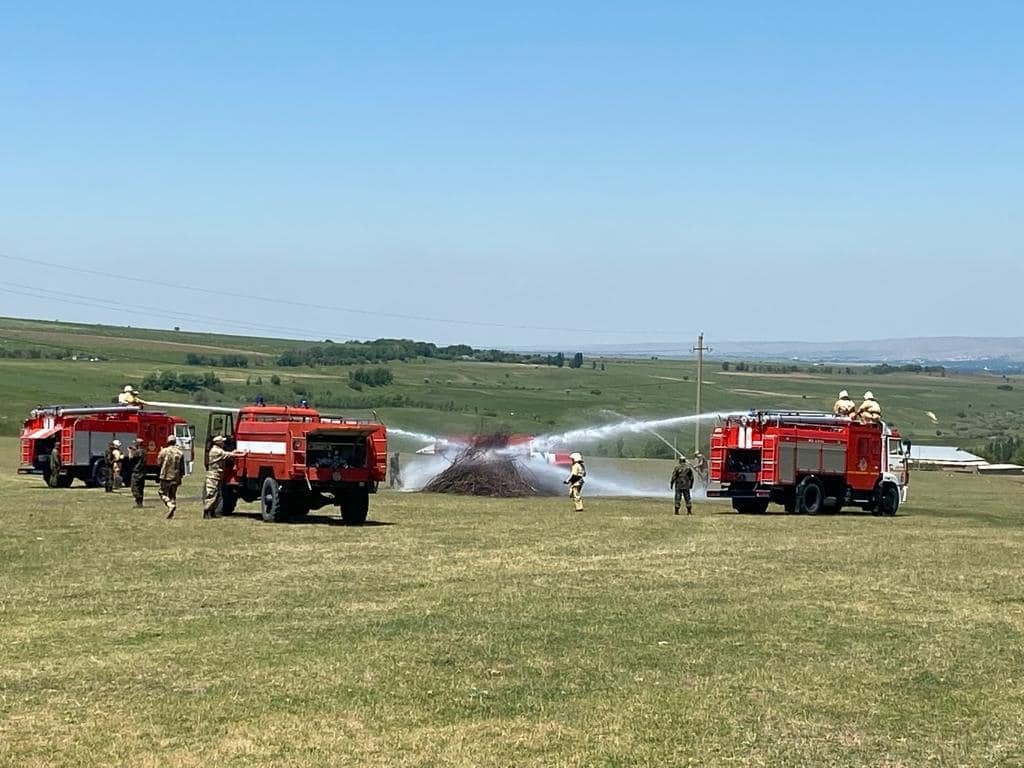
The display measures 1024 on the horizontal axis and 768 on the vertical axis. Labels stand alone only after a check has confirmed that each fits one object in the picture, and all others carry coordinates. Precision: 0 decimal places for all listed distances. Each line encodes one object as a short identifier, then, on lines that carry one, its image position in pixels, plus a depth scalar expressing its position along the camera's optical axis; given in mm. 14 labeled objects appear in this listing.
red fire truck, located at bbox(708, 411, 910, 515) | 40469
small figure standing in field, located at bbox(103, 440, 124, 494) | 44531
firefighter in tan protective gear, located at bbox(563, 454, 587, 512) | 40031
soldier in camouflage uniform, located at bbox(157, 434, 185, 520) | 33938
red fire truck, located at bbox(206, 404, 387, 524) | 33438
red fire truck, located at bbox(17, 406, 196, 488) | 47656
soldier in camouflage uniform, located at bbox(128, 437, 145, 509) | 37594
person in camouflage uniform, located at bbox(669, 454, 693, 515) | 38531
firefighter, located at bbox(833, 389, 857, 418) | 43219
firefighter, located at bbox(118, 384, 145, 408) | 49503
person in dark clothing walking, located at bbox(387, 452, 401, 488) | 51250
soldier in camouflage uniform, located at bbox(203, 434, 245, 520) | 34219
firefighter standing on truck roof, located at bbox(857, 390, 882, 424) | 42594
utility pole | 70562
